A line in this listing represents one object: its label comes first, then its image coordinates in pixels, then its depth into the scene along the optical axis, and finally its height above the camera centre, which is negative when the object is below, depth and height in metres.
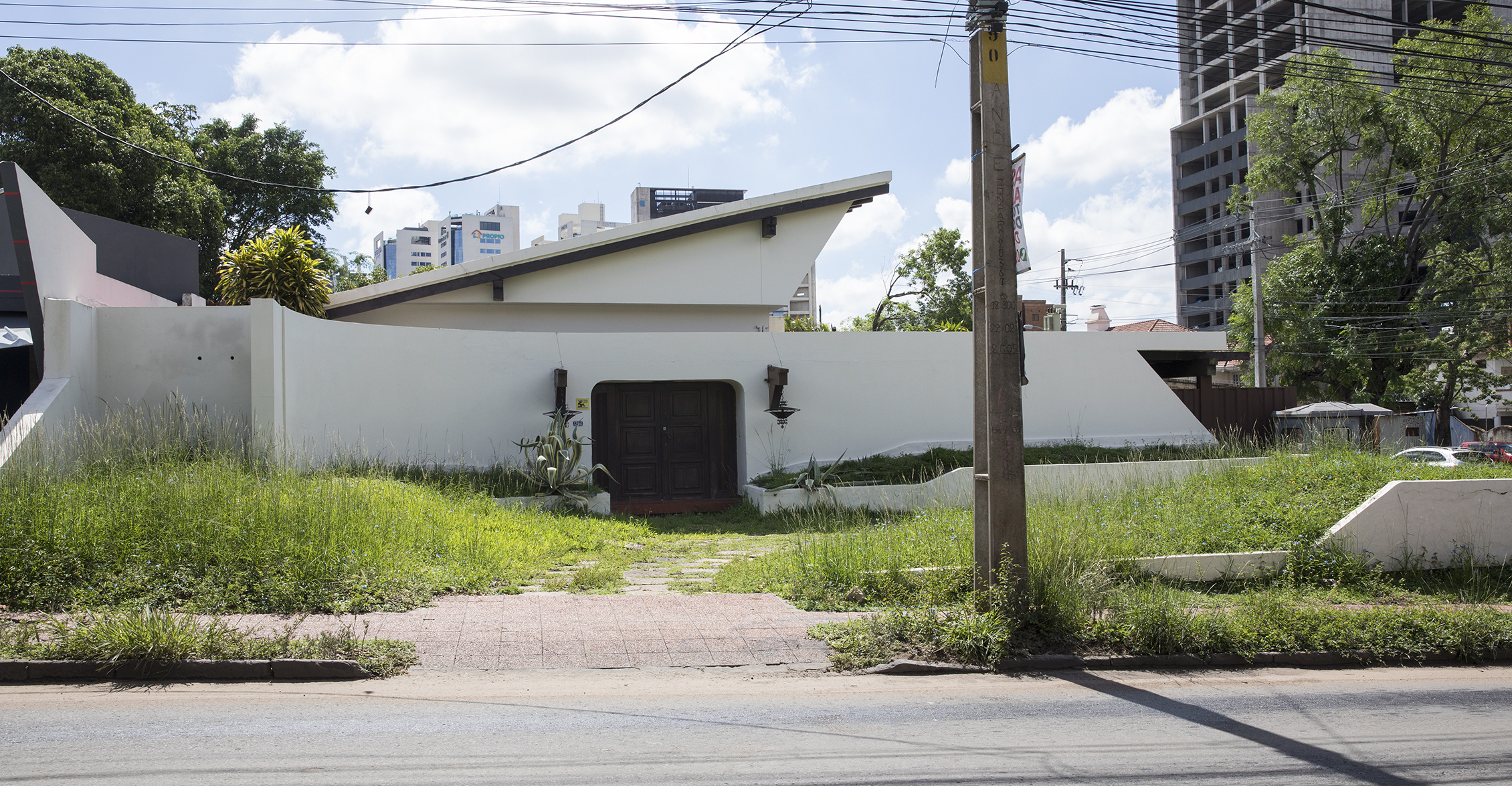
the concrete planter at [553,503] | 12.79 -1.35
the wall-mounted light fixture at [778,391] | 16.08 +0.37
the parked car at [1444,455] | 20.81 -1.46
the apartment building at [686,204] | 94.75 +23.56
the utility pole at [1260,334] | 28.72 +2.26
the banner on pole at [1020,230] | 6.91 +1.40
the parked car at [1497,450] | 25.33 -1.67
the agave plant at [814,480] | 14.58 -1.19
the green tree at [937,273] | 32.41 +4.99
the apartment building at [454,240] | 103.25 +22.58
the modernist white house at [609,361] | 11.66 +0.89
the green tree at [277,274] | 16.25 +2.77
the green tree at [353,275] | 40.32 +7.32
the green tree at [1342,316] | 29.16 +2.92
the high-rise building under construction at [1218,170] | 58.34 +19.27
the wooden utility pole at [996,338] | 6.74 +0.54
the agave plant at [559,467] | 13.60 -0.83
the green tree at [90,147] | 22.30 +7.31
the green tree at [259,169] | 30.19 +8.87
